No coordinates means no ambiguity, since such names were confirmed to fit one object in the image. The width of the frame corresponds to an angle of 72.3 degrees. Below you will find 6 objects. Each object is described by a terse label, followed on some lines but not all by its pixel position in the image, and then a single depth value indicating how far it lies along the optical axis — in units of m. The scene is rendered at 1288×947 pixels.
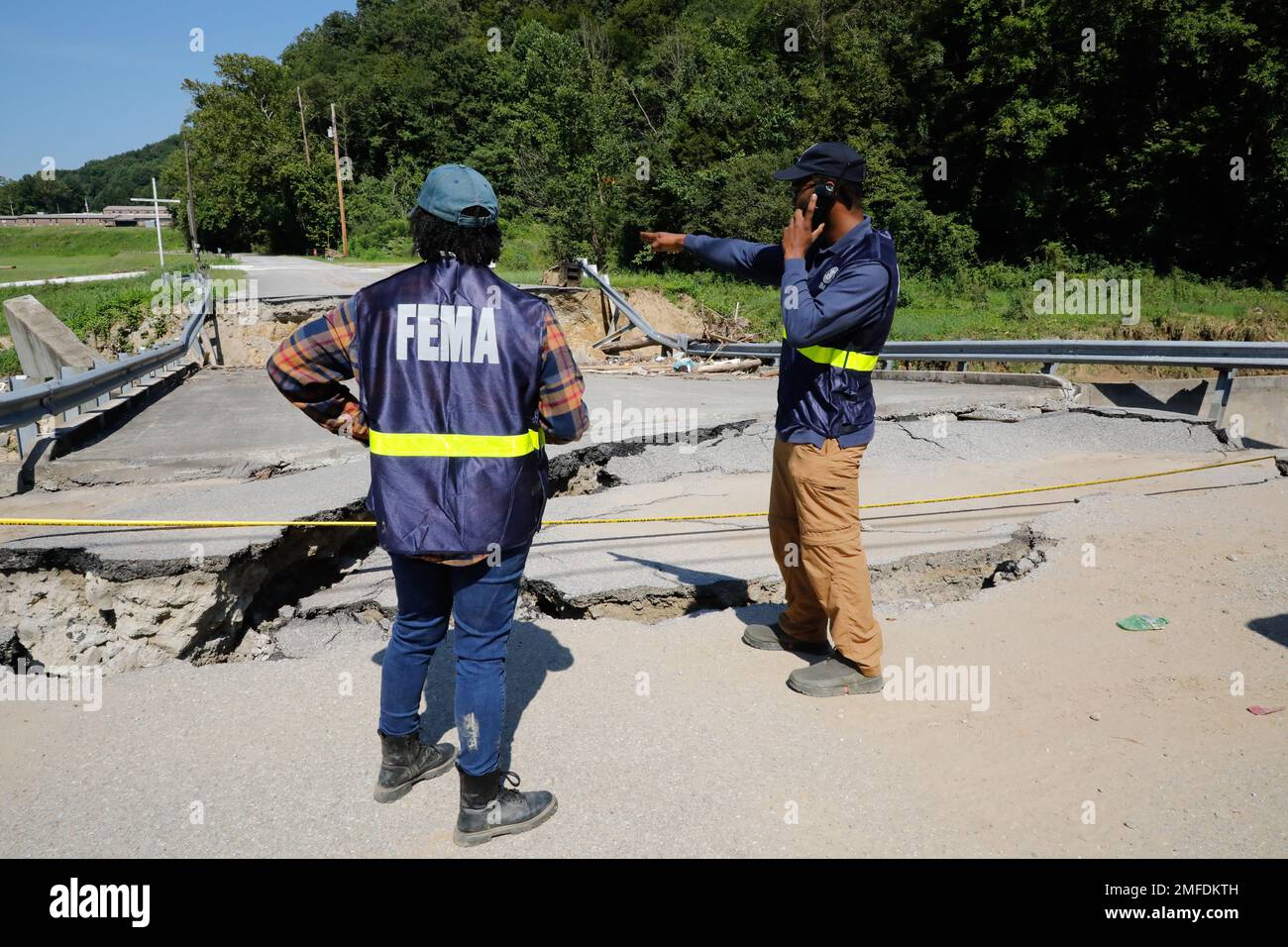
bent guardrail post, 15.80
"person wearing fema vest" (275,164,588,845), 2.66
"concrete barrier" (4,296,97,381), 9.38
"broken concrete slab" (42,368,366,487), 7.17
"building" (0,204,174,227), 91.25
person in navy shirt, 3.62
